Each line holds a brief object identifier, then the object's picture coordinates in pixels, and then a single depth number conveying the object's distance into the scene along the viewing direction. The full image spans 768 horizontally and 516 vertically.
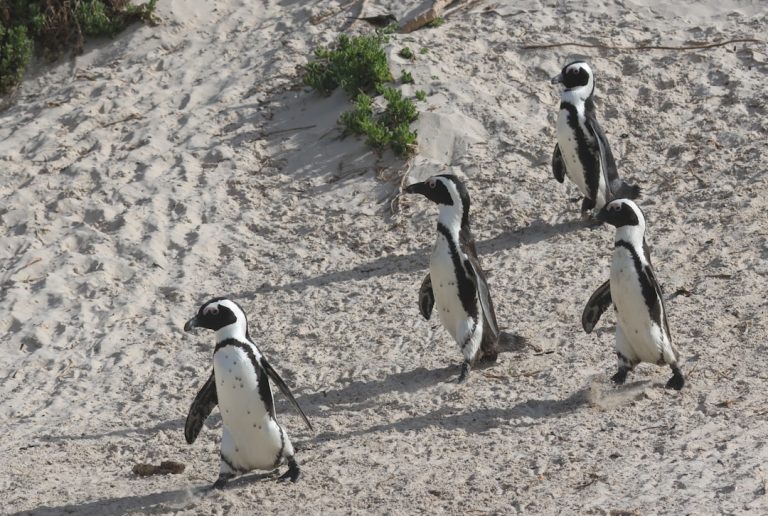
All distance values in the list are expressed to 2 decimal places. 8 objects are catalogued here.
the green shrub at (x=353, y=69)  17.92
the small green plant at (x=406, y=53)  18.48
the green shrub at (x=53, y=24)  19.28
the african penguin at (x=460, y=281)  12.59
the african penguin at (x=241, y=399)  10.44
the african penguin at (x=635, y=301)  11.71
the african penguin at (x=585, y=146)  15.54
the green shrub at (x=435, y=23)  19.42
